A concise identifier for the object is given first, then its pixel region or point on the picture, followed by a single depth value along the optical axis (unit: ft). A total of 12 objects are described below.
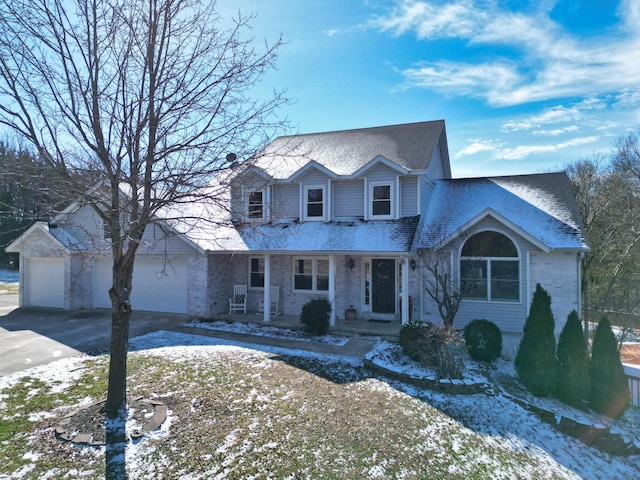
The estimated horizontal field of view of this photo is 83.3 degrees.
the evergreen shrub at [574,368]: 26.23
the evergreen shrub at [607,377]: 25.81
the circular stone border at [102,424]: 17.65
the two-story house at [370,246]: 38.88
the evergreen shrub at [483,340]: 32.32
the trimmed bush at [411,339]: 30.68
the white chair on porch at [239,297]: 48.44
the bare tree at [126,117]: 17.95
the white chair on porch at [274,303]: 47.34
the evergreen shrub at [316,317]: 38.65
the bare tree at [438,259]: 39.27
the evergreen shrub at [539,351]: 26.91
